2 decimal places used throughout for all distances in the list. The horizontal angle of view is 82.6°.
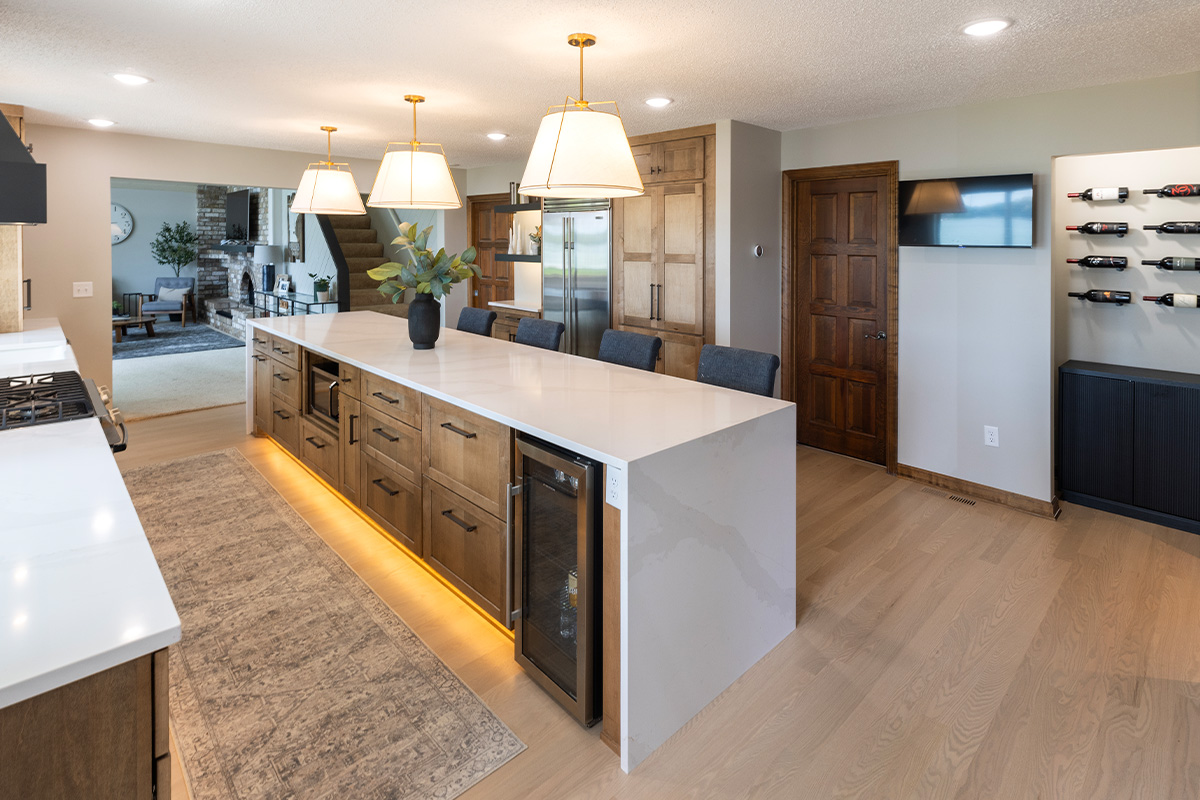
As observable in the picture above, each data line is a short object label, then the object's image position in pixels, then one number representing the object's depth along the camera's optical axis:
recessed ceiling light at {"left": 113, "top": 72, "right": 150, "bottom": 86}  3.47
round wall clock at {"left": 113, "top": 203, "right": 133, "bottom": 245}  11.14
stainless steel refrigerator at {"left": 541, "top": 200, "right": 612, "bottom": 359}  5.46
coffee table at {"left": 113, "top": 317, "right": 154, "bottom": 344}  9.48
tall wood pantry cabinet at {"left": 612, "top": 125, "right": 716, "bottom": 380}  4.73
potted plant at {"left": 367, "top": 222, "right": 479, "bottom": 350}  3.52
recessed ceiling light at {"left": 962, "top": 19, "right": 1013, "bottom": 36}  2.63
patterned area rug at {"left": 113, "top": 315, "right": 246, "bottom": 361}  9.02
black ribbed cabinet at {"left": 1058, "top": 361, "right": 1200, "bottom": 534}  3.50
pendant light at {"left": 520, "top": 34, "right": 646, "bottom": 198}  2.32
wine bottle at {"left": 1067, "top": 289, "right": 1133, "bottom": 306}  3.83
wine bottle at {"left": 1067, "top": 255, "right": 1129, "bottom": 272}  3.81
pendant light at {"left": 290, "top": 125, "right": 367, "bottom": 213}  3.98
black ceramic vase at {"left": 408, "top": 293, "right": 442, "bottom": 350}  3.69
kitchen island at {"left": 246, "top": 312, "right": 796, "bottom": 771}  1.94
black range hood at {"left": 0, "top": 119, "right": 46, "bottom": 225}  1.81
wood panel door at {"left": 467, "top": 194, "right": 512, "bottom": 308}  7.20
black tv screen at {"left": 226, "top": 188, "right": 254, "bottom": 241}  10.89
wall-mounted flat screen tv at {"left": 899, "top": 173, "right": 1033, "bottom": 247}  3.75
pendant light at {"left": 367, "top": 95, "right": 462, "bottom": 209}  3.39
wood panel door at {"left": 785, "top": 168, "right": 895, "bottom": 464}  4.58
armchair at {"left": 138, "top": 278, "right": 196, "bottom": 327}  11.14
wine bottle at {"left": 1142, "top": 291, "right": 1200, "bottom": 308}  3.56
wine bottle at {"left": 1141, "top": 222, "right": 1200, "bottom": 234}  3.58
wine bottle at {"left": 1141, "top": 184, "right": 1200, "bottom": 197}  3.53
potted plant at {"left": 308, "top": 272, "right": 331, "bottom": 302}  8.55
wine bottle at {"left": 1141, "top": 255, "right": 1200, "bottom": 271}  3.58
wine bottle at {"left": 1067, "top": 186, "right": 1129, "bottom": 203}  3.78
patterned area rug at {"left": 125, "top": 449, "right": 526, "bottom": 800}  1.89
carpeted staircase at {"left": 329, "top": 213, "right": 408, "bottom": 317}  8.70
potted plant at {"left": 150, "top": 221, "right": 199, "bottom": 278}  11.50
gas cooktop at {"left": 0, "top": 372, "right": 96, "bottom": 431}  2.15
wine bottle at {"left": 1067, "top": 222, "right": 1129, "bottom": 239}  3.81
